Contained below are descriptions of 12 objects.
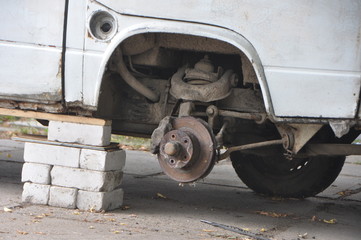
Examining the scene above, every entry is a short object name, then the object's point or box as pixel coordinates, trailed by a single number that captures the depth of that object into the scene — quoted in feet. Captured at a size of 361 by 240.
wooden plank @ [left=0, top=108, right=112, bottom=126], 23.40
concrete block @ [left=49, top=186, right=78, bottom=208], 23.58
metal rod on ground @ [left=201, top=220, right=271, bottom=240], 21.30
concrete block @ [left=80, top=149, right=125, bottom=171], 23.12
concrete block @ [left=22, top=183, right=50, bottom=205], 23.92
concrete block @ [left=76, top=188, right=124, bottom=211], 23.24
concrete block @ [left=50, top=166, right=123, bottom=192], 23.20
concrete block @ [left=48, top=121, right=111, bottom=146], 23.32
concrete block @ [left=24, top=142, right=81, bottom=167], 23.56
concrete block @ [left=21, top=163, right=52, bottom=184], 23.86
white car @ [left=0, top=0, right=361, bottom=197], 21.20
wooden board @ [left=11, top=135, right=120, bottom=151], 23.38
